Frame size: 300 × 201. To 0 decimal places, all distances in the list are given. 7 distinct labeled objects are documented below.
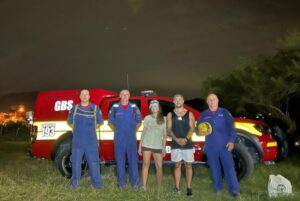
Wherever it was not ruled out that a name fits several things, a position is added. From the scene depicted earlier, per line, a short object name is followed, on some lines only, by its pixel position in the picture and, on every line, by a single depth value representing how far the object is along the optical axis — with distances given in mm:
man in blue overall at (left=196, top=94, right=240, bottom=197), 3547
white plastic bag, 3495
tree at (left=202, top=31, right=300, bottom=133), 14421
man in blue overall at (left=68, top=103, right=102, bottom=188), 3703
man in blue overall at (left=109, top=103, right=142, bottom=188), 3798
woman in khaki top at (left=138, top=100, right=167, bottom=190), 3714
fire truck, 4408
